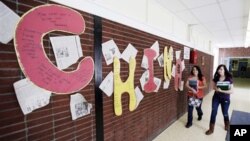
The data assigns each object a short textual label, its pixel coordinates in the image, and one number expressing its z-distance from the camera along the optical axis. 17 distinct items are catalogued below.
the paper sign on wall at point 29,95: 1.32
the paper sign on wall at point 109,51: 2.11
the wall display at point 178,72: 4.26
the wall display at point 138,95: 2.76
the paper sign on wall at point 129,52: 2.46
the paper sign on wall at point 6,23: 1.22
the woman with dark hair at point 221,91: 3.49
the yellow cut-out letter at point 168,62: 3.67
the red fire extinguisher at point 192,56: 5.21
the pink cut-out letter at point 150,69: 3.02
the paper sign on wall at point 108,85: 2.10
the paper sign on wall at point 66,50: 1.59
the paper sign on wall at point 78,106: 1.75
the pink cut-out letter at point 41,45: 1.35
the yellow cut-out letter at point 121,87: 2.30
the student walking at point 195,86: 3.94
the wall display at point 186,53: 4.78
